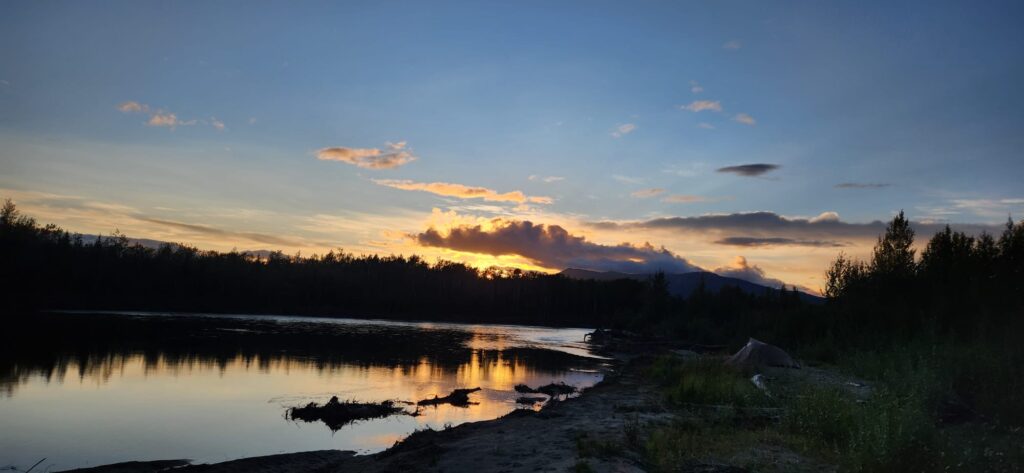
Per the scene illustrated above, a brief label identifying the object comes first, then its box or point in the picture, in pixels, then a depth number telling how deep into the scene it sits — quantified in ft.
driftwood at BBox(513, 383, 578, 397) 88.78
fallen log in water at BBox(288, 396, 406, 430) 64.69
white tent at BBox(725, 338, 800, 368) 92.22
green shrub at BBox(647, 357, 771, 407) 56.49
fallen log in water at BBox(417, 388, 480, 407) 77.00
